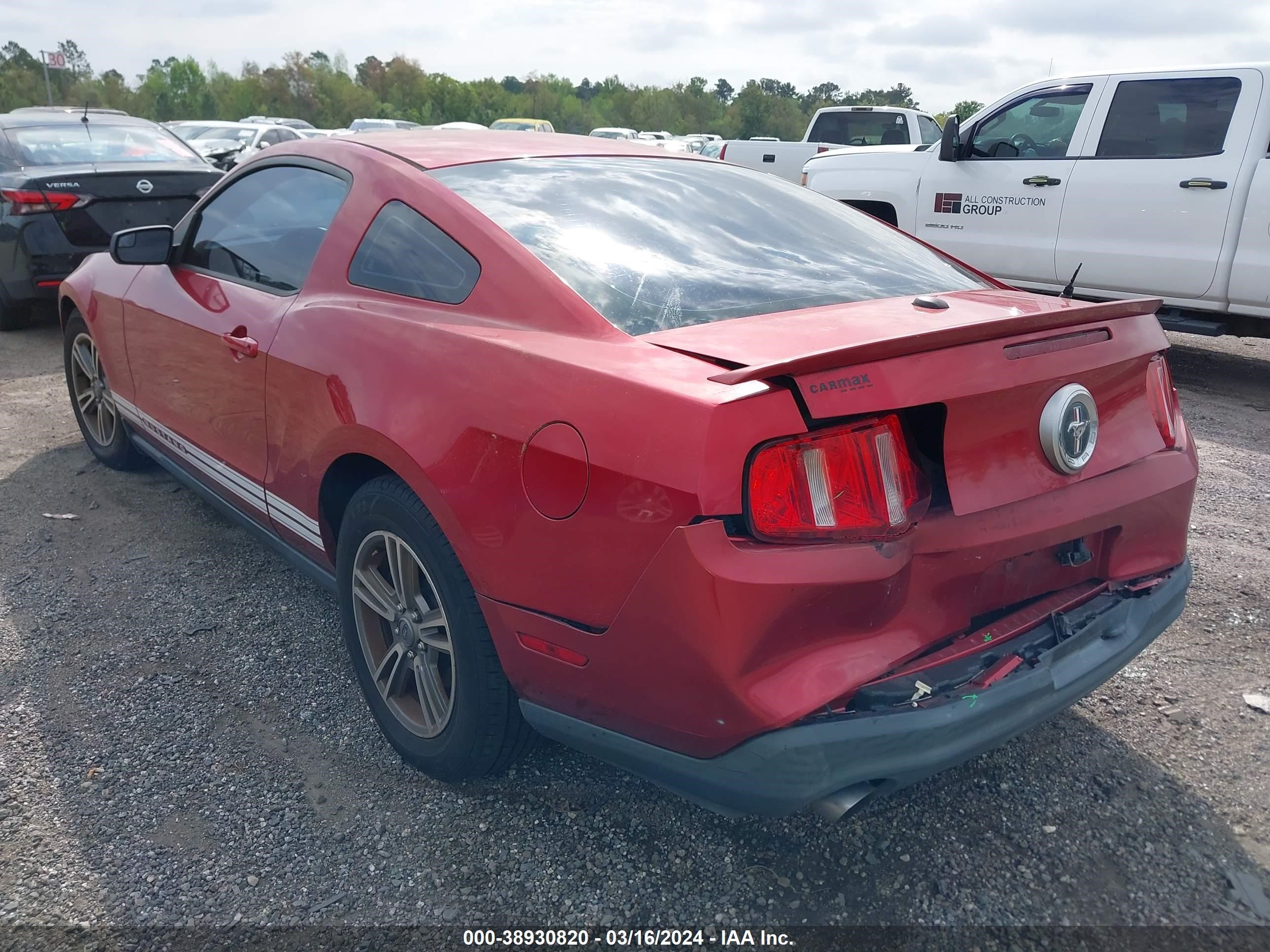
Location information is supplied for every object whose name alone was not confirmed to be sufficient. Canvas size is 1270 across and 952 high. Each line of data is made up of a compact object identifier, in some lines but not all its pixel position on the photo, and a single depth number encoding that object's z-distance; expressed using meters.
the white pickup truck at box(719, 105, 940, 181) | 13.99
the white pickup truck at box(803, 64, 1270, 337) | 6.09
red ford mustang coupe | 1.76
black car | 6.89
